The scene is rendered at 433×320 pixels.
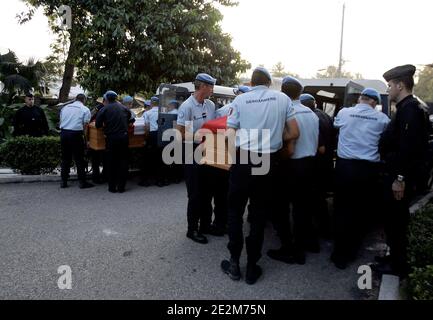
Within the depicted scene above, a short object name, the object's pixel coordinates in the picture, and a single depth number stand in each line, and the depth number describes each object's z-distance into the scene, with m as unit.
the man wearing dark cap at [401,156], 3.22
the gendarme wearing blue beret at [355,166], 3.83
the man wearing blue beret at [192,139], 4.33
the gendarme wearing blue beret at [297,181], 3.97
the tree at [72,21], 11.55
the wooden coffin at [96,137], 7.22
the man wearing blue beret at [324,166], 4.52
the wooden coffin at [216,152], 3.92
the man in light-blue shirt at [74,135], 7.01
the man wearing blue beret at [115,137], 6.78
